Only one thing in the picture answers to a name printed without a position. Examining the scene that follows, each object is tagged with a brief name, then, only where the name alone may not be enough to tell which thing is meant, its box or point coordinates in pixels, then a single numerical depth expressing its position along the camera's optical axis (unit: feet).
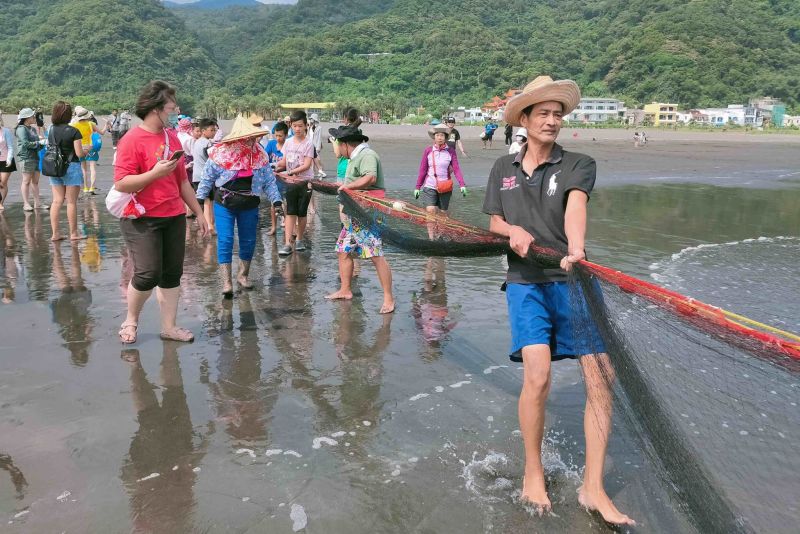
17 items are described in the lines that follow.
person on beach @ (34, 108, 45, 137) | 39.55
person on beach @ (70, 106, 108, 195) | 37.97
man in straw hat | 10.57
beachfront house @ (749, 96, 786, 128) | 314.96
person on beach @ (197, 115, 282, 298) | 21.90
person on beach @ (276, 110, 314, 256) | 28.43
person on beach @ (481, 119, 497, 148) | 117.87
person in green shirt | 21.16
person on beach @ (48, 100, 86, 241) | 30.22
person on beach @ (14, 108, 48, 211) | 36.24
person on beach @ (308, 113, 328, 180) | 40.73
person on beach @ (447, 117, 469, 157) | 42.70
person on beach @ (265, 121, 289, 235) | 34.45
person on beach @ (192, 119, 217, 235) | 32.63
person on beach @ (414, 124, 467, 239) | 29.50
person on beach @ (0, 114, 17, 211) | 37.24
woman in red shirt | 16.48
